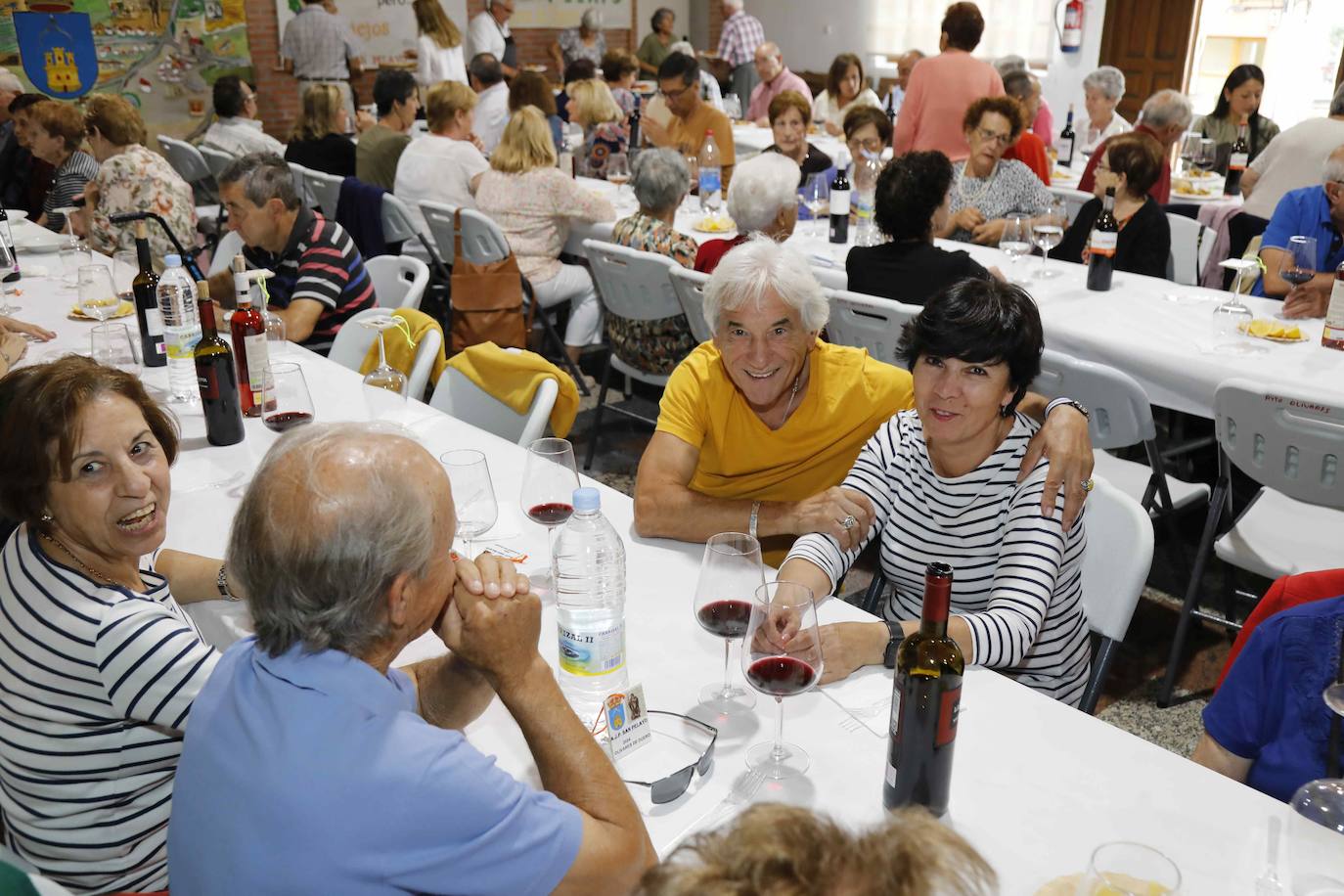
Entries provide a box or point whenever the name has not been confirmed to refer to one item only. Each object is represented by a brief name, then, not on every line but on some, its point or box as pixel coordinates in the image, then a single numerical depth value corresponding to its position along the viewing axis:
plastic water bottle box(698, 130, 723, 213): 5.20
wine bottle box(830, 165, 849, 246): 4.47
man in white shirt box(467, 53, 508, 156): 7.30
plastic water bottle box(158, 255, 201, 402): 2.76
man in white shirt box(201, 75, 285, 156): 6.81
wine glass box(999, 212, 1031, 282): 4.12
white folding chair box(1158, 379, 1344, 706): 2.47
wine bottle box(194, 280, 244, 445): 2.45
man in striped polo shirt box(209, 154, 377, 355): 3.37
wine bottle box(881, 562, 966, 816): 1.20
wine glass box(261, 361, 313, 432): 2.38
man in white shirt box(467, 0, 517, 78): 10.05
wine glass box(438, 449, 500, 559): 1.73
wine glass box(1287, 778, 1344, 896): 1.19
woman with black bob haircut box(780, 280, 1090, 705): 1.78
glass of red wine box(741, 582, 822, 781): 1.33
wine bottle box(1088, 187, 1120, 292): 3.79
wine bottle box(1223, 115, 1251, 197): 5.95
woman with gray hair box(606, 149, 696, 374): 4.03
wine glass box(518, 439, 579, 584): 1.85
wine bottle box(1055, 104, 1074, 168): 6.79
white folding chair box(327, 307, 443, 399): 3.04
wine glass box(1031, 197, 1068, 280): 4.02
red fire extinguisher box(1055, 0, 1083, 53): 9.66
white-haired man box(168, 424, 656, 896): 1.03
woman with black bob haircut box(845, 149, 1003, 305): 3.37
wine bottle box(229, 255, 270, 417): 2.54
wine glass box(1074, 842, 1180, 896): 1.00
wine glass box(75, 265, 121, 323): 3.53
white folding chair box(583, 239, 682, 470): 3.84
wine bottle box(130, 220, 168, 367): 3.01
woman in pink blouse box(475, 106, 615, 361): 4.89
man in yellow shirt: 2.21
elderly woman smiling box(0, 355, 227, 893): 1.42
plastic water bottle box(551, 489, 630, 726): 1.50
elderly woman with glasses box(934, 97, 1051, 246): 4.78
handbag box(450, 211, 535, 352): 4.22
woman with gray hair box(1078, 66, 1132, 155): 6.63
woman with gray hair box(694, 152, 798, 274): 3.91
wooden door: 9.30
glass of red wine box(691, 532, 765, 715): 1.47
